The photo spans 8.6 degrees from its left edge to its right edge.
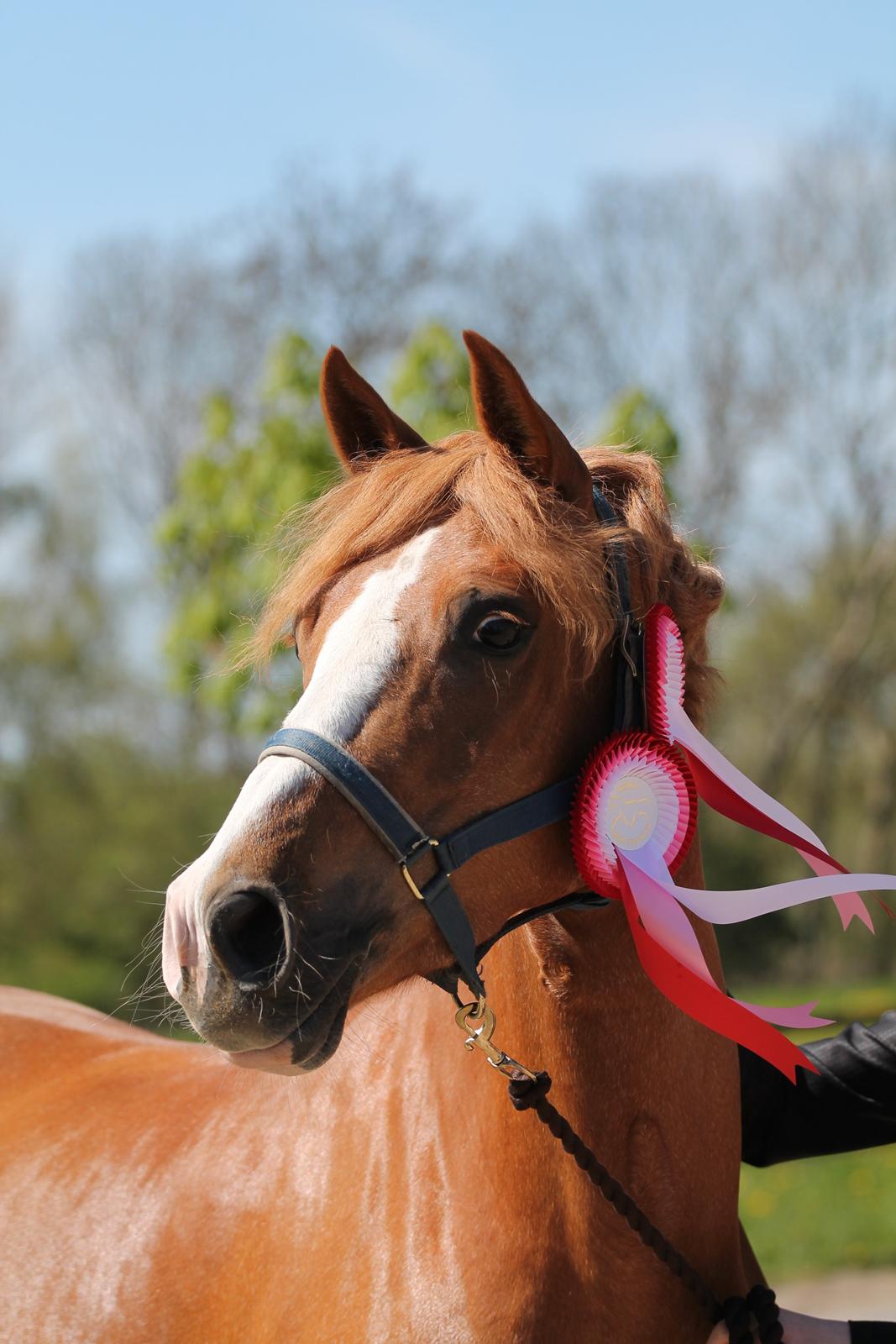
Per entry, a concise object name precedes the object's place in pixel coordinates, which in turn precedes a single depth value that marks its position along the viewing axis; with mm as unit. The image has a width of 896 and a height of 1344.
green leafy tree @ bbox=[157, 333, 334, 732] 10359
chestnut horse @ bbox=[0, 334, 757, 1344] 4300
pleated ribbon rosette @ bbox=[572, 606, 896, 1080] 4391
